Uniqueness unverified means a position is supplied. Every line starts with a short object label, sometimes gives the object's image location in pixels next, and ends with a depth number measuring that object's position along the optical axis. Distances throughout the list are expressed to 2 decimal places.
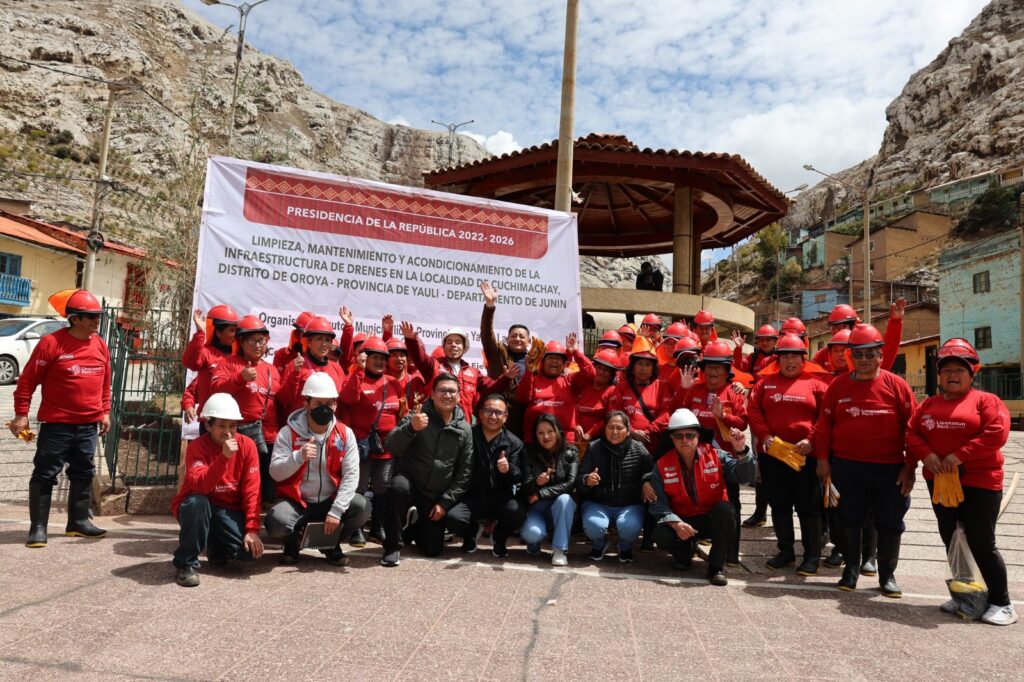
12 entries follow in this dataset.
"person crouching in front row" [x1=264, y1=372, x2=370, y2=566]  4.80
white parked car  14.52
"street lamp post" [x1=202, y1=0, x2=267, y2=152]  15.51
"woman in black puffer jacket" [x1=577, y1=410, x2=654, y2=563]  5.39
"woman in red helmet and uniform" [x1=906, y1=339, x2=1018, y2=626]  4.19
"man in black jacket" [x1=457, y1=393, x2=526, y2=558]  5.47
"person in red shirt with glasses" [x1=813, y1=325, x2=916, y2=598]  4.70
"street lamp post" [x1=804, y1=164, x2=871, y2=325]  20.50
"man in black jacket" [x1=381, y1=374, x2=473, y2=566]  5.35
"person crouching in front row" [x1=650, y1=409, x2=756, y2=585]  5.09
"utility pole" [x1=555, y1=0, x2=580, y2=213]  7.88
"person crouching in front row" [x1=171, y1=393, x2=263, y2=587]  4.44
